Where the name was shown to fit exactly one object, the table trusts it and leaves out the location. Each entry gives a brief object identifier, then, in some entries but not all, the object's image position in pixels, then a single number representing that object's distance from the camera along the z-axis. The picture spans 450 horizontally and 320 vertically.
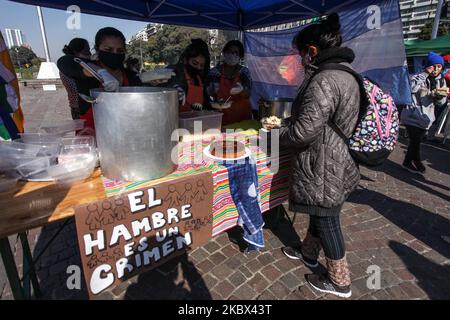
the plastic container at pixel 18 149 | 1.41
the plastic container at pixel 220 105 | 2.54
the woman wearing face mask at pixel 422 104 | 4.29
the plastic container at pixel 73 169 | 1.39
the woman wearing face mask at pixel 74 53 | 2.57
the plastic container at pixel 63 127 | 1.82
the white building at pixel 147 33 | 70.12
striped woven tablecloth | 1.45
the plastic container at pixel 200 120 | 2.05
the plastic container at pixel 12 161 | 1.40
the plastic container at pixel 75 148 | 1.46
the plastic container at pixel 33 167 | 1.41
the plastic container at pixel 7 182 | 1.31
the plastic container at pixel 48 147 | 1.49
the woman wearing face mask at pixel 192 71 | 2.61
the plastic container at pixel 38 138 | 1.63
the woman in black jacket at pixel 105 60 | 1.89
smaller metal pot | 2.52
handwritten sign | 1.31
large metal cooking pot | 1.21
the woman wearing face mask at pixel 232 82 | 3.01
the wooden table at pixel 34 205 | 1.12
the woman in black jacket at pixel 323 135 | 1.43
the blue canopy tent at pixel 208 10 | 3.09
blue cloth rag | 1.79
